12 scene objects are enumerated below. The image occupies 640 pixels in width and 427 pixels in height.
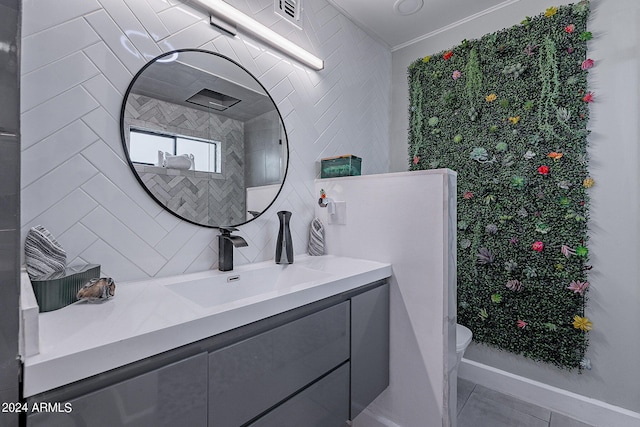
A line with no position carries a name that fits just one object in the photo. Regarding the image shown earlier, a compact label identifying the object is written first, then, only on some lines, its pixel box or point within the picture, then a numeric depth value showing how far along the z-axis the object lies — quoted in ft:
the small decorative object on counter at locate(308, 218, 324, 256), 5.79
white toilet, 5.22
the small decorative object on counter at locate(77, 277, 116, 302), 2.85
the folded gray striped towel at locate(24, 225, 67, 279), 2.80
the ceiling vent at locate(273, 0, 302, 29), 5.26
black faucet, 4.33
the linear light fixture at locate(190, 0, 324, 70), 4.37
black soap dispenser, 4.98
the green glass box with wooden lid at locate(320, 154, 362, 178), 5.86
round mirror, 3.82
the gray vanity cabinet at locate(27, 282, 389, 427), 2.06
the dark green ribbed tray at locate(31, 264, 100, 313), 2.64
